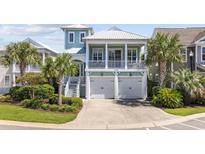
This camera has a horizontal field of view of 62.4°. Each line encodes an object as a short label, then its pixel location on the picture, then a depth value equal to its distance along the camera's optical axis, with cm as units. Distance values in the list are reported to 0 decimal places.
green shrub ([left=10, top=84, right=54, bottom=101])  937
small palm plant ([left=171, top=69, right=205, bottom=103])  993
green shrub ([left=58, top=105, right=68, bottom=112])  880
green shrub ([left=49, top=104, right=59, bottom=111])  885
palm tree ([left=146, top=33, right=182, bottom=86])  1155
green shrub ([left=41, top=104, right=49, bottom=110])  882
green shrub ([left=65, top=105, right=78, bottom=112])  875
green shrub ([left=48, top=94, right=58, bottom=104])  960
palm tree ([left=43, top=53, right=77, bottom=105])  1014
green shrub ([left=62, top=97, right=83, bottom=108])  932
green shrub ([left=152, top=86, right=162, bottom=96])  1089
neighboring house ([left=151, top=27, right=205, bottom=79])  1036
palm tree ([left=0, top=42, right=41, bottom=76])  1065
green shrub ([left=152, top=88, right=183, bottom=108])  922
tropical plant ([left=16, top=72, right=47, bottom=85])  1040
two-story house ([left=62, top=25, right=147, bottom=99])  1236
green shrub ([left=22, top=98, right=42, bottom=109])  877
